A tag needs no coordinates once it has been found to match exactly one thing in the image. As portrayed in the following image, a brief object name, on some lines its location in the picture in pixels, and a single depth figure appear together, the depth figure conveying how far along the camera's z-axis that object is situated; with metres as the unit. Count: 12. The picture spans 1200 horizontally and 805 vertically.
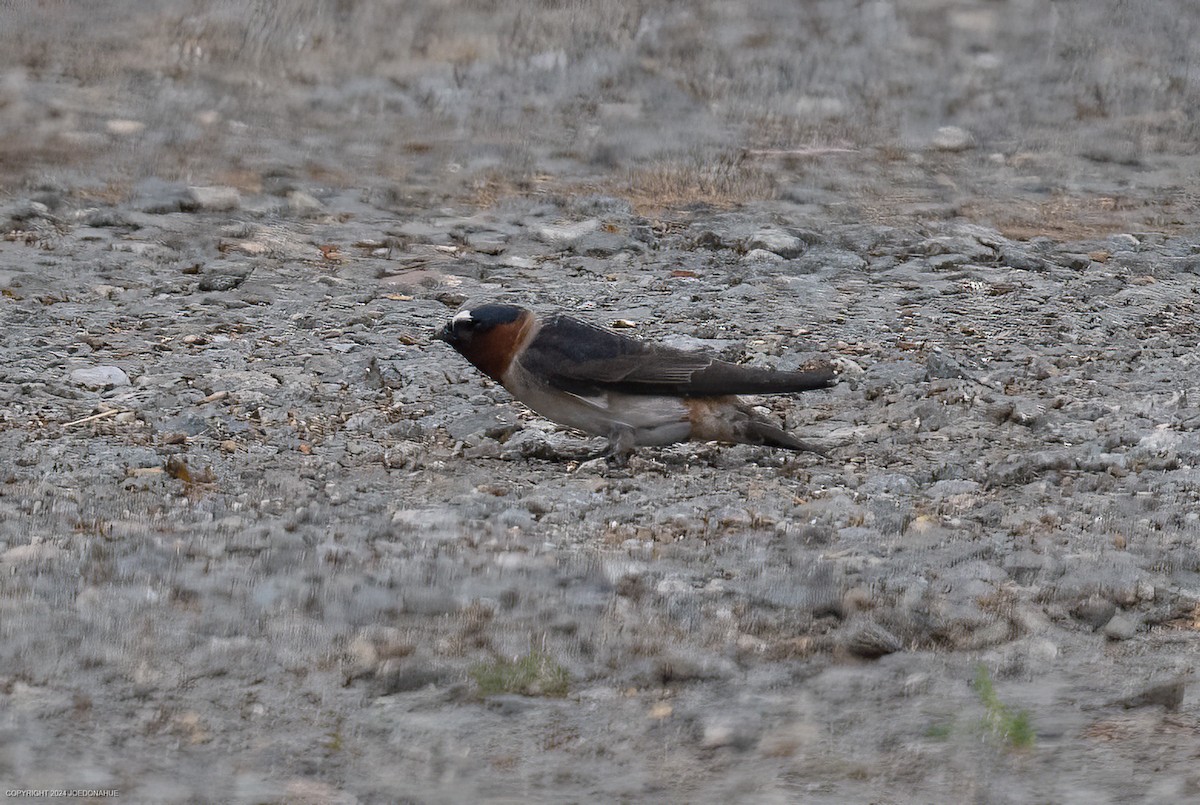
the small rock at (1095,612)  8.62
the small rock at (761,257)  17.30
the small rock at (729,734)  7.23
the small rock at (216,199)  18.55
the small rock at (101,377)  13.20
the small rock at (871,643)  8.16
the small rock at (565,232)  18.03
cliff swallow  11.83
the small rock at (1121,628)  8.43
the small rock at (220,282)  16.05
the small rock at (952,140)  22.52
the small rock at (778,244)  17.56
